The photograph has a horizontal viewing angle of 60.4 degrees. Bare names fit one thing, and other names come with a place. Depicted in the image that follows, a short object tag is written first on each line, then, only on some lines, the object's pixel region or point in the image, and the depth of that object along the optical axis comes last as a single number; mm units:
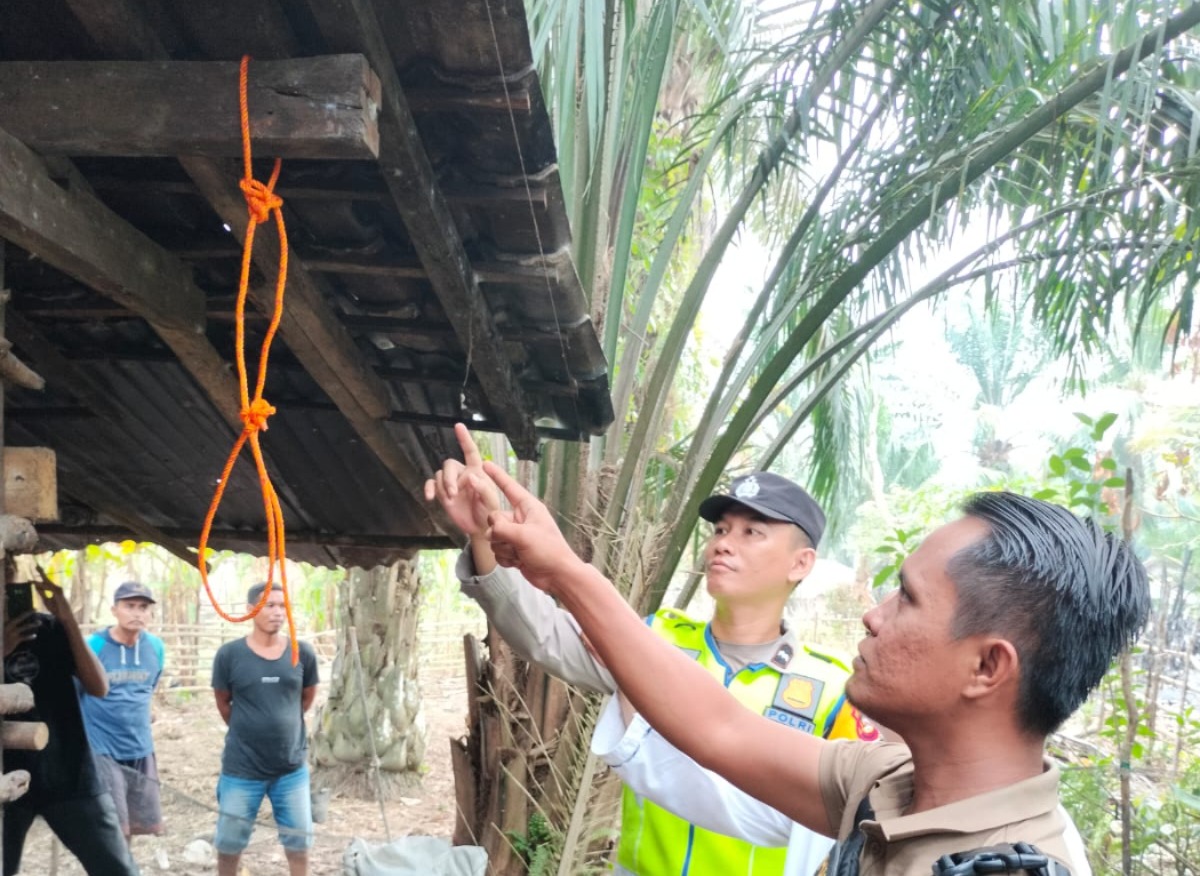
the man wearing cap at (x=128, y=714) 5988
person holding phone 4117
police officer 2104
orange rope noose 1721
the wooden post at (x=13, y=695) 1958
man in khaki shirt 1170
